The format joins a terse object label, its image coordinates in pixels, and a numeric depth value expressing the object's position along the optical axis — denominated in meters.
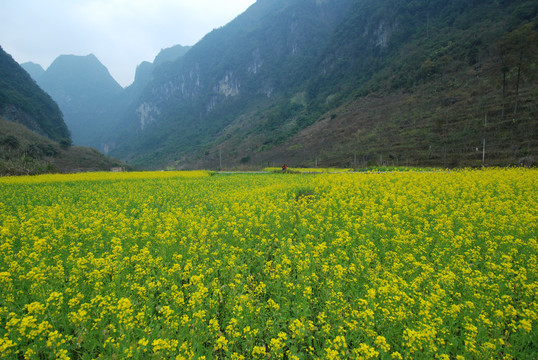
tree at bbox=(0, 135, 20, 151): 45.49
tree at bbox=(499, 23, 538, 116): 37.66
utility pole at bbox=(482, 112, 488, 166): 34.99
